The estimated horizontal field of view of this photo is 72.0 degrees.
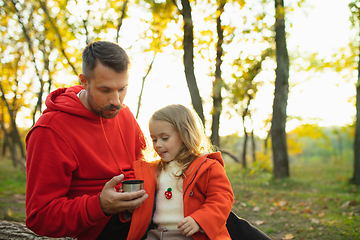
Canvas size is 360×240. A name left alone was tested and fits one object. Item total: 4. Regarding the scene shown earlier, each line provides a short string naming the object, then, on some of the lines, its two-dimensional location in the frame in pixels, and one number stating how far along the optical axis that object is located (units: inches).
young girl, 75.1
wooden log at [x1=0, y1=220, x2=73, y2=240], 102.0
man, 67.8
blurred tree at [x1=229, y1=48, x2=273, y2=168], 337.1
